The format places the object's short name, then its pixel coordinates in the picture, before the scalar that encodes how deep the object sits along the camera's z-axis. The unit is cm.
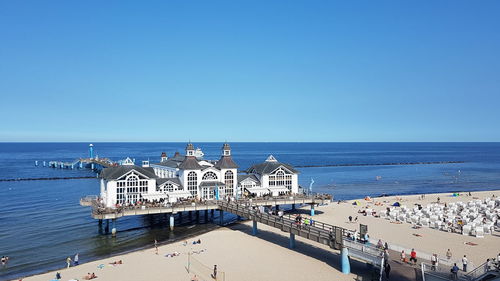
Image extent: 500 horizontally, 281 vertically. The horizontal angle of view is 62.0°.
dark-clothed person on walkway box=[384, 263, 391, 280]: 2328
